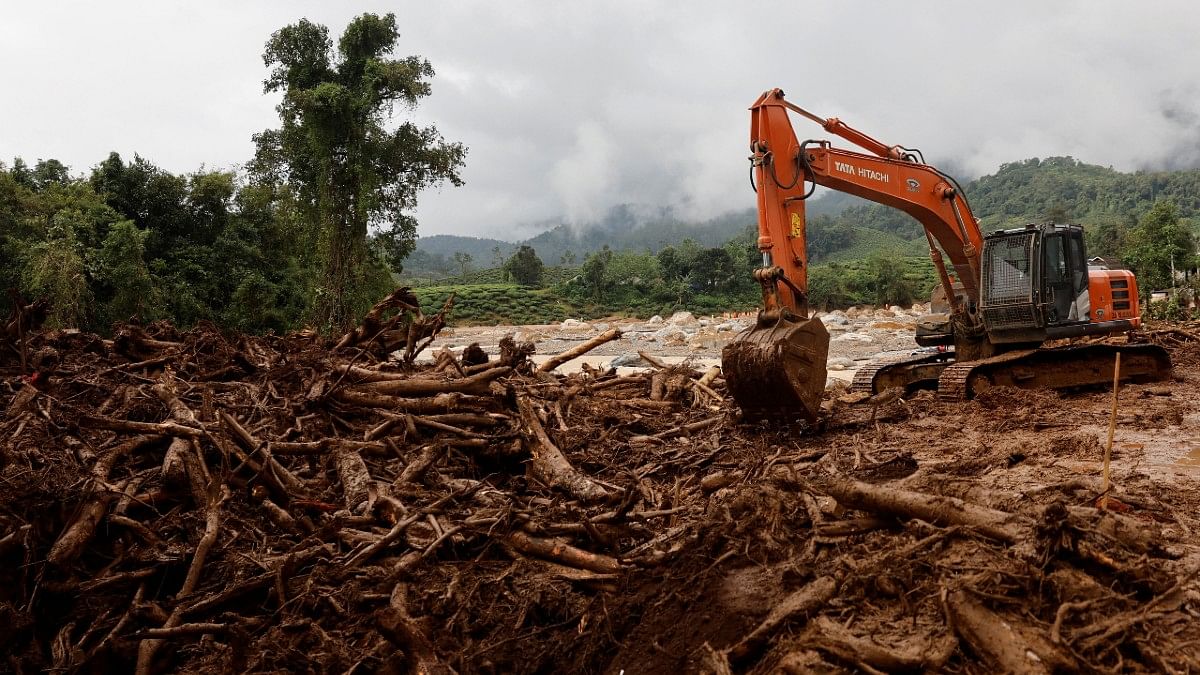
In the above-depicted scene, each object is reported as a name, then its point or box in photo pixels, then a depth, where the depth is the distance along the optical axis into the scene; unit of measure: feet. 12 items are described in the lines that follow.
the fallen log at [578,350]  30.78
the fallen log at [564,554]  12.73
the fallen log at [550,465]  17.08
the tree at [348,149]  81.46
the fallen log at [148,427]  16.92
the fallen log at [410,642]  10.75
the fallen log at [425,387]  22.03
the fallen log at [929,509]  9.70
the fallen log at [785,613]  9.20
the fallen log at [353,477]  16.30
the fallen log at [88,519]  13.30
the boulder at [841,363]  68.18
